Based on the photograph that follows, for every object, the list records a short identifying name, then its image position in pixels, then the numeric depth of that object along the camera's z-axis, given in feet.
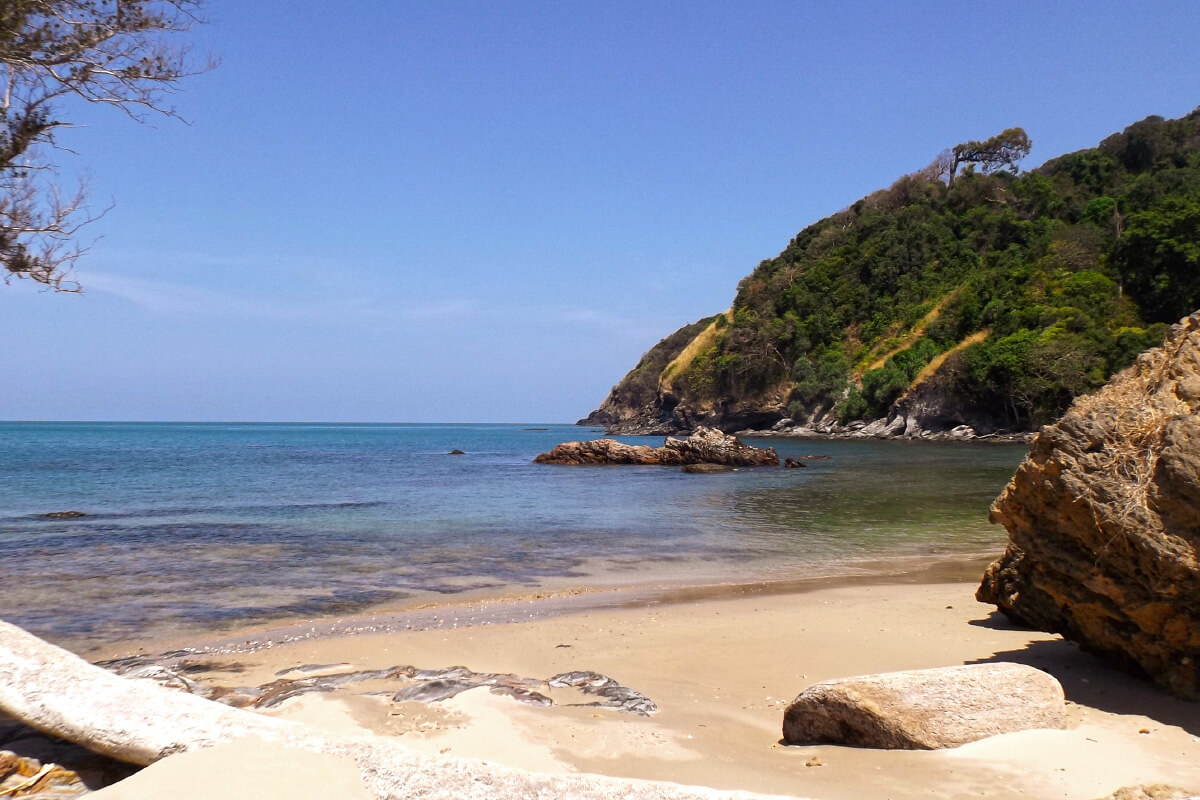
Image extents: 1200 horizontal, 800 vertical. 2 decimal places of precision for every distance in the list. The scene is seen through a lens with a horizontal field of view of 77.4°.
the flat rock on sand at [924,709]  14.32
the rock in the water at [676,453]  132.16
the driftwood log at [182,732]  8.65
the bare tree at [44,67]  20.25
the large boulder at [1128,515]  15.48
